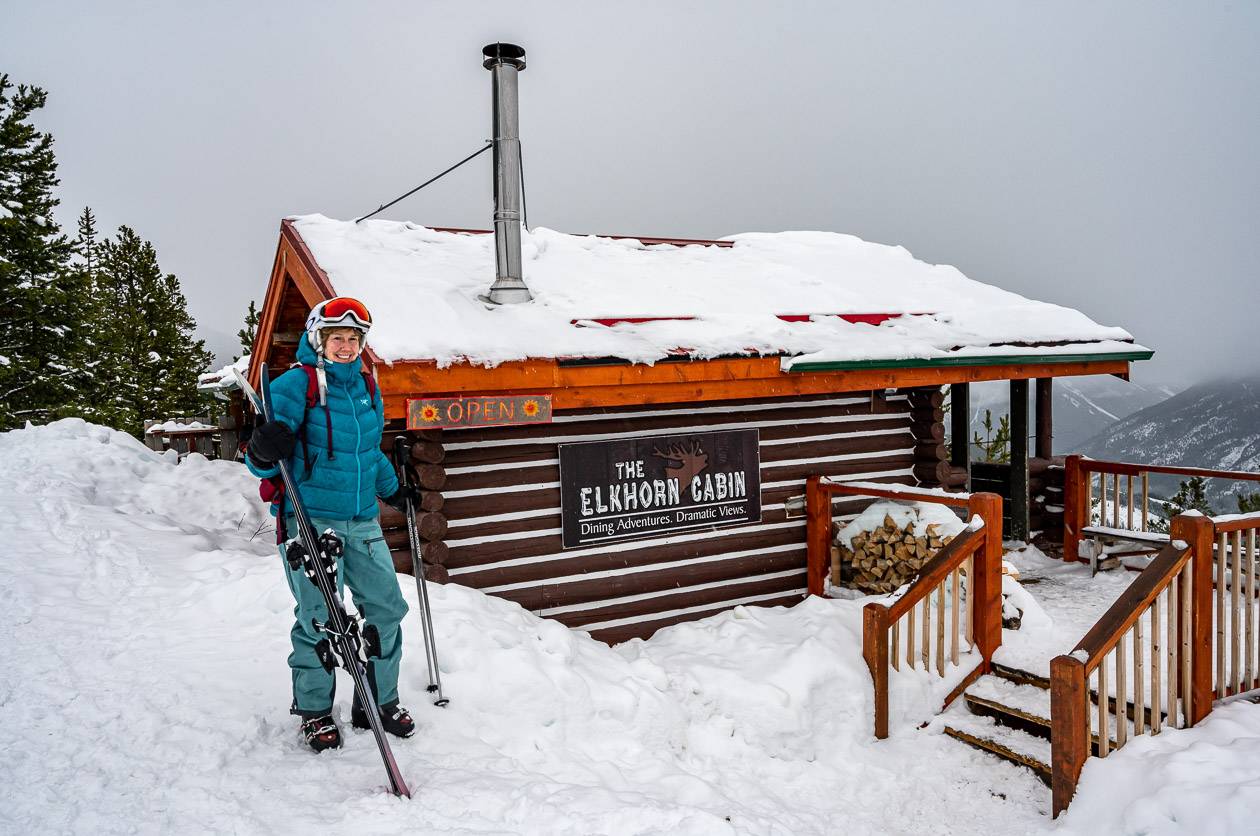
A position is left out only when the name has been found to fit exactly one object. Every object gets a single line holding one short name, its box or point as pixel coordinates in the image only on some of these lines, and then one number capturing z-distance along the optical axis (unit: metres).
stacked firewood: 6.62
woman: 3.33
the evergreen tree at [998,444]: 24.80
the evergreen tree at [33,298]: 16.86
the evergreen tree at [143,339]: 24.83
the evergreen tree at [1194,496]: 19.67
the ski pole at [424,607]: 4.03
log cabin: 5.68
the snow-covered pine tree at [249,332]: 25.98
